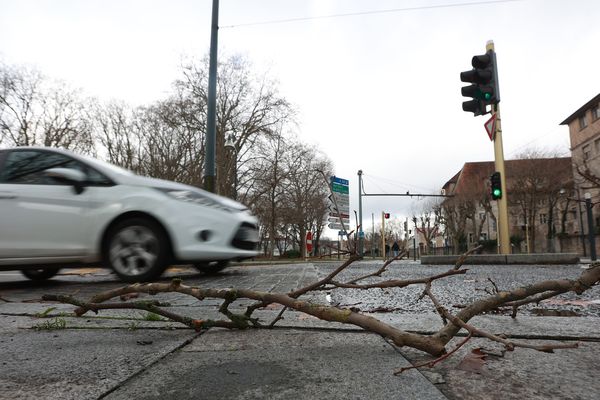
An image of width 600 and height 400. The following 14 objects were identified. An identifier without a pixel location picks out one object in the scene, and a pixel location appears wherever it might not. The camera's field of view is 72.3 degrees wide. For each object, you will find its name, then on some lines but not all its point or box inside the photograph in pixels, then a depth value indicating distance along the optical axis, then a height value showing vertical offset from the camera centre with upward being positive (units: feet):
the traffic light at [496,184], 32.50 +4.35
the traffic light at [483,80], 28.55 +11.10
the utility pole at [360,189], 107.45 +13.33
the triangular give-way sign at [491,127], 31.43 +8.69
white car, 13.51 +0.58
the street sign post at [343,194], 60.54 +6.85
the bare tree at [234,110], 90.17 +29.75
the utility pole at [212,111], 33.73 +11.21
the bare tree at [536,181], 123.54 +18.05
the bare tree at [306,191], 105.50 +14.77
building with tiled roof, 124.88 +12.54
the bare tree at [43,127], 82.28 +24.24
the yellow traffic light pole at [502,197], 31.78 +3.37
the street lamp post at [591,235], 46.11 +0.45
